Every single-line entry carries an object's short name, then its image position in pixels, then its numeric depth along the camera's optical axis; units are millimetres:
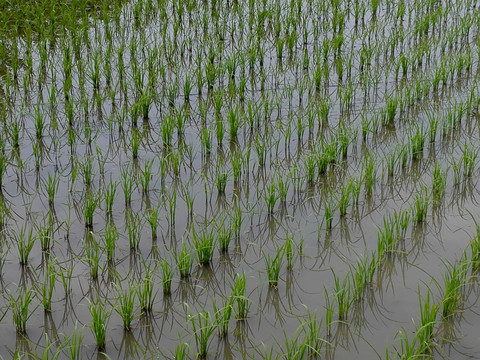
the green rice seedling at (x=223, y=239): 6709
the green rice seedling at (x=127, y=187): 7576
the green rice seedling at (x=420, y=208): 7194
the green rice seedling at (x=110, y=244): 6501
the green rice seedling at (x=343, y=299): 5788
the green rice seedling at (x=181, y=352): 5126
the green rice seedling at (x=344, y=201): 7309
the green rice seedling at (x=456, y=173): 7945
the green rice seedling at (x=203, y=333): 5356
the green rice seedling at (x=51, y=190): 7605
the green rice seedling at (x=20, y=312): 5594
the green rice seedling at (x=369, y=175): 7810
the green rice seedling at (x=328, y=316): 5601
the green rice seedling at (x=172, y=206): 7231
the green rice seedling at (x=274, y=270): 6164
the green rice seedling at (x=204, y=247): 6475
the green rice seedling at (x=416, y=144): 8592
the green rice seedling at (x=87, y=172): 8073
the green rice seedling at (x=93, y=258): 6333
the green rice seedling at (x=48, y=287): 5823
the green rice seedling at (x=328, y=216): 7122
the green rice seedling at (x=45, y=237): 6761
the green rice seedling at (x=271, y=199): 7291
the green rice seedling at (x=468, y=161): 8088
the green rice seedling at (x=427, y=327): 5375
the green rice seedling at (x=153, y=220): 6907
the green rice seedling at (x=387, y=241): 6486
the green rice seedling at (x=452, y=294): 5766
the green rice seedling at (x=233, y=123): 9060
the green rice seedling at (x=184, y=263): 6300
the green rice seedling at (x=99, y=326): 5342
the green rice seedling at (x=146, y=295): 5835
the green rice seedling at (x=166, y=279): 6097
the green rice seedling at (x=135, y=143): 8760
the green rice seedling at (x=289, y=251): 6472
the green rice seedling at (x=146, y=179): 7788
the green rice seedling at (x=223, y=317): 5519
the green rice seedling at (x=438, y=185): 7642
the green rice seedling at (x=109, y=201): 7367
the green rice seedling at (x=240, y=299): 5653
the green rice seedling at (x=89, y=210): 7144
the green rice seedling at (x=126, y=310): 5631
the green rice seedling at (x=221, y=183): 7854
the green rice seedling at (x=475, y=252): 6439
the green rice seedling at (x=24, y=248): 6537
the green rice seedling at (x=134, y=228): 6814
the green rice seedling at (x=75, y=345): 5309
